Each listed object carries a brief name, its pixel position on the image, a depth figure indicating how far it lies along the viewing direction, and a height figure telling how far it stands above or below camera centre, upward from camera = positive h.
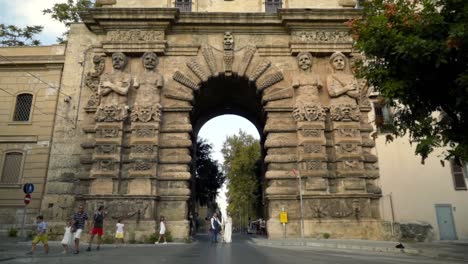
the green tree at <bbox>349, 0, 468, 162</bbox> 8.22 +3.94
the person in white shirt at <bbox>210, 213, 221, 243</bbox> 16.93 +0.04
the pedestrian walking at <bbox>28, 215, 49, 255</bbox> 11.25 -0.17
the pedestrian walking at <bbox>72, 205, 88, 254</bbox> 11.35 +0.11
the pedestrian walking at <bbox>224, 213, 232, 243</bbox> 17.02 -0.19
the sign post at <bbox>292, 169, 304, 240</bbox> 15.12 +1.73
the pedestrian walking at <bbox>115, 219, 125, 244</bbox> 14.03 -0.17
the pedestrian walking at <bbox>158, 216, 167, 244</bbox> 14.59 -0.13
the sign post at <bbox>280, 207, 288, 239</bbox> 15.23 +0.33
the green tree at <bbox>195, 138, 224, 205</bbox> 30.34 +4.24
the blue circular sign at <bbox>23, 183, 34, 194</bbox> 15.24 +1.54
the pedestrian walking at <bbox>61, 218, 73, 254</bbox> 11.28 -0.30
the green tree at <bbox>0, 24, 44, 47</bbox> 26.49 +13.90
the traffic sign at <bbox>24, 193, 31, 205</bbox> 15.11 +1.16
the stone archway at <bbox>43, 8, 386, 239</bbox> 15.53 +5.19
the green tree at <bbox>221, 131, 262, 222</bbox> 42.12 +6.53
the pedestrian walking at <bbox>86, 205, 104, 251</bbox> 12.32 +0.05
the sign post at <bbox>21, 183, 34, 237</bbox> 15.17 +1.50
